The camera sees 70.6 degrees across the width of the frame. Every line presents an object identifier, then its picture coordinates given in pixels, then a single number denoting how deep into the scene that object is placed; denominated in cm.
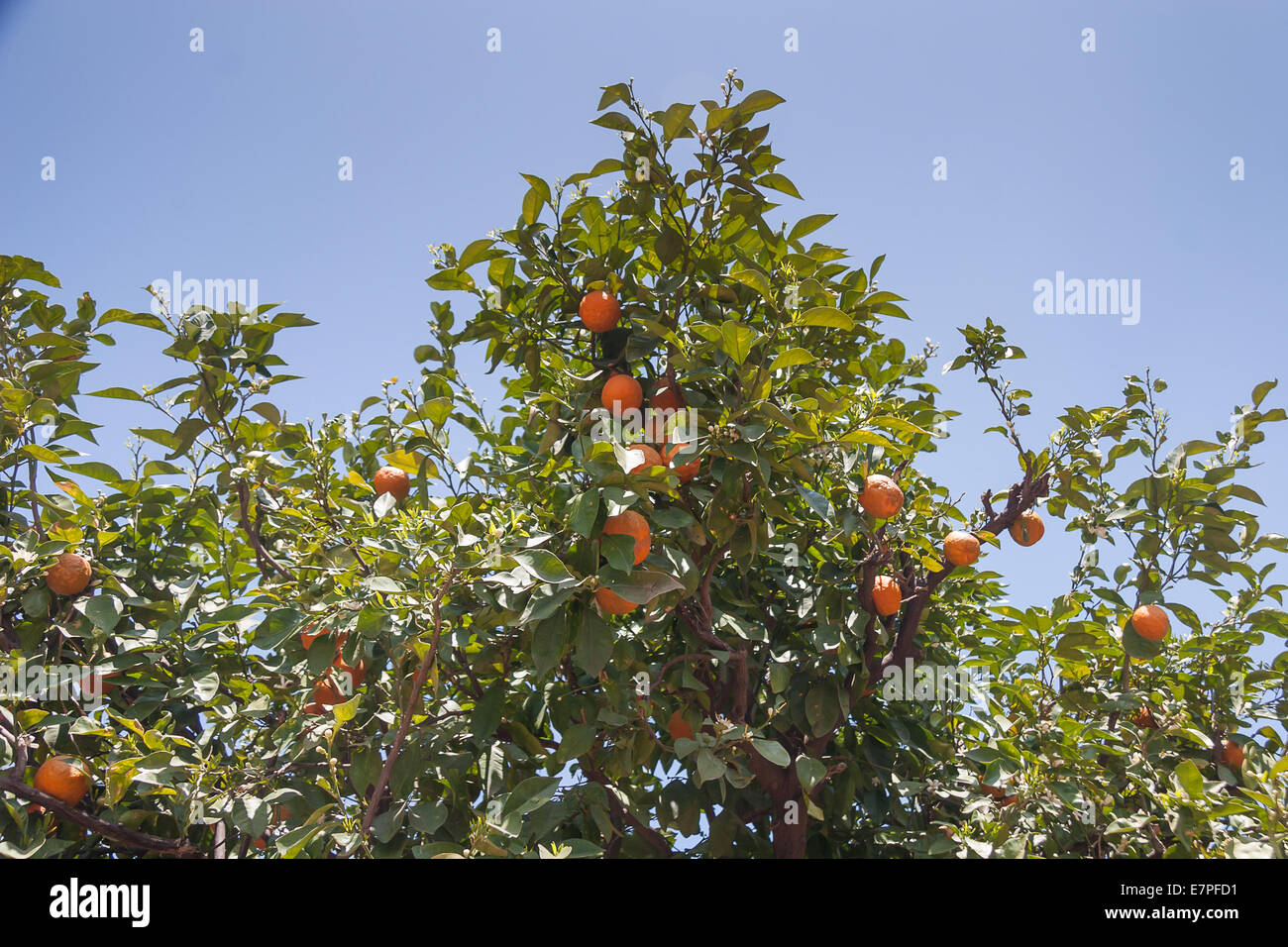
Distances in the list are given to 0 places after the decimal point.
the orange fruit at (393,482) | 302
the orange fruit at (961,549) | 266
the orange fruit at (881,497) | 252
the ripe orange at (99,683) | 254
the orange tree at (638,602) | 220
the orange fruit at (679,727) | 272
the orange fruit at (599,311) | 273
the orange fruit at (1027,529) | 307
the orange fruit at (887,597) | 265
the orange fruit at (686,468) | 226
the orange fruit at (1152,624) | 264
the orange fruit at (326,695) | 267
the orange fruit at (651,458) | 216
